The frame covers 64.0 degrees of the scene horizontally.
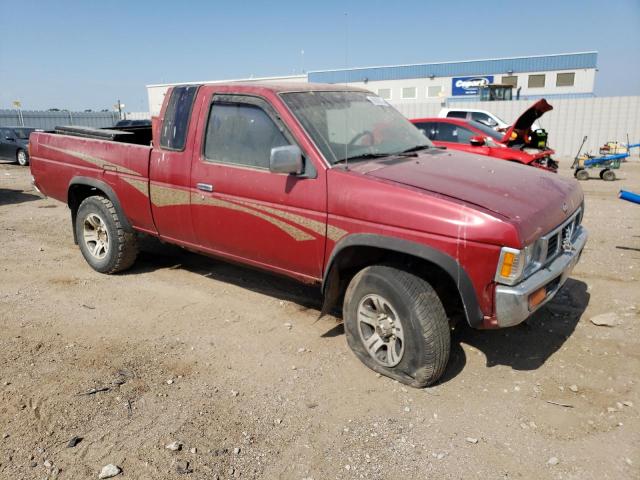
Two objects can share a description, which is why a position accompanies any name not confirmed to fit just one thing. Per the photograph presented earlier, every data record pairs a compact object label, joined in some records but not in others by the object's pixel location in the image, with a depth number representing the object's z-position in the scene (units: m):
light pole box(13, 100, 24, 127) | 29.30
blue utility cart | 13.73
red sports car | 10.01
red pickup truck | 3.05
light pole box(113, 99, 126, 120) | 32.44
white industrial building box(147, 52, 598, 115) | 37.84
